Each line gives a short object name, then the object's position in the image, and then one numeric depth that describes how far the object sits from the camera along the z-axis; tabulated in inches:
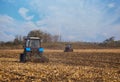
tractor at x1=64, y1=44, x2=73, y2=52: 2143.9
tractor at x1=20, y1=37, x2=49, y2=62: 952.3
